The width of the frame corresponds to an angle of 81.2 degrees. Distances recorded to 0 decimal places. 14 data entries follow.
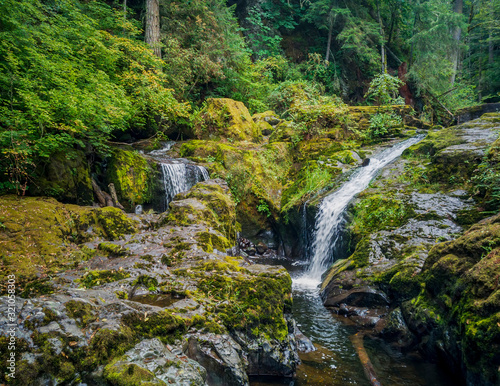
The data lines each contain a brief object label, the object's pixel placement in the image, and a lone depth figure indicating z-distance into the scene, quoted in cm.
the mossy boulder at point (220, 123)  1343
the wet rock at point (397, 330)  484
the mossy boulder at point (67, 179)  657
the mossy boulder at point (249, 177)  1124
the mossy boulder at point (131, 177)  893
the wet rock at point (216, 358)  309
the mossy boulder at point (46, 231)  475
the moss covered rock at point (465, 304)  330
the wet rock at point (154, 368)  234
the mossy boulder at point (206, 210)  654
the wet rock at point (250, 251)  1044
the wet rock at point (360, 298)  588
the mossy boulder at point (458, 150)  720
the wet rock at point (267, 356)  372
